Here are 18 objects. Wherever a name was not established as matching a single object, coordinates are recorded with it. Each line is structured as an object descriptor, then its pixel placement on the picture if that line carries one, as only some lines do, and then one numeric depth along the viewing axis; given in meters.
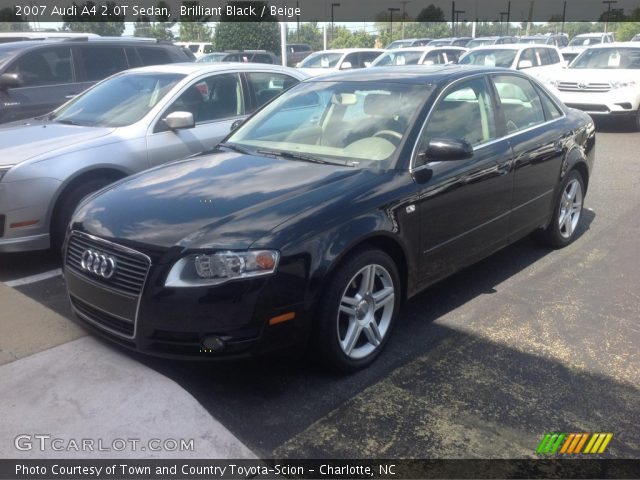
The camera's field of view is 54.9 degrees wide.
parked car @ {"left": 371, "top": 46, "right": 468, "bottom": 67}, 17.30
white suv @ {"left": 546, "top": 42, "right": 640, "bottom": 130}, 12.18
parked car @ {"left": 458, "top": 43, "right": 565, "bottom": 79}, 14.67
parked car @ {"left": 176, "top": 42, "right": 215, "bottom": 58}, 28.13
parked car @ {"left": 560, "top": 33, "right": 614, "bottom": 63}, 31.73
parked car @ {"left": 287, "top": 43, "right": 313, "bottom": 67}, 28.42
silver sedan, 4.89
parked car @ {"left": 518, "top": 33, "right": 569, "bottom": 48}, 28.19
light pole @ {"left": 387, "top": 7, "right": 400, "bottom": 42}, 49.09
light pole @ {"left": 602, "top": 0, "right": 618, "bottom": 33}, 50.18
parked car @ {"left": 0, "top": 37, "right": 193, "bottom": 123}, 7.70
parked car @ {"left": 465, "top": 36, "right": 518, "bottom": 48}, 24.66
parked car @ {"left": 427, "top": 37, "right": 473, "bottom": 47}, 26.97
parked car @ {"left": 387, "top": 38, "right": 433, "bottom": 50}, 26.47
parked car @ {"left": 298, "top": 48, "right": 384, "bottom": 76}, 17.53
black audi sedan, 3.06
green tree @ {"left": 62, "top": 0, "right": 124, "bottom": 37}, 27.48
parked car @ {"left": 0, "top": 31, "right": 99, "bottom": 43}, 12.55
